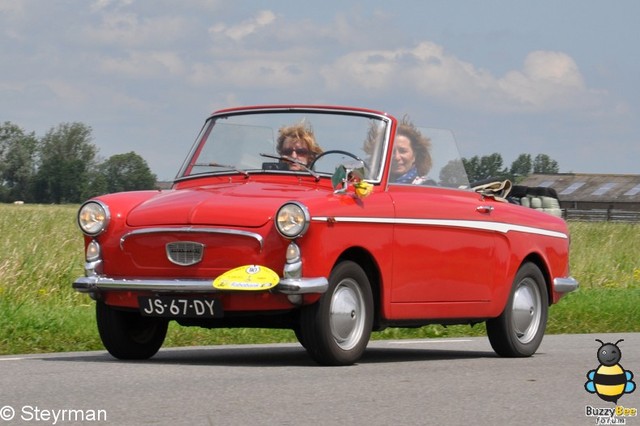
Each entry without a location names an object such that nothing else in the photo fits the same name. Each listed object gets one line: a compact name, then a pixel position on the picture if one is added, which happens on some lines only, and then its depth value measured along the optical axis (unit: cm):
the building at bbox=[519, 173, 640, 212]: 18535
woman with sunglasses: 1862
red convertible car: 1602
